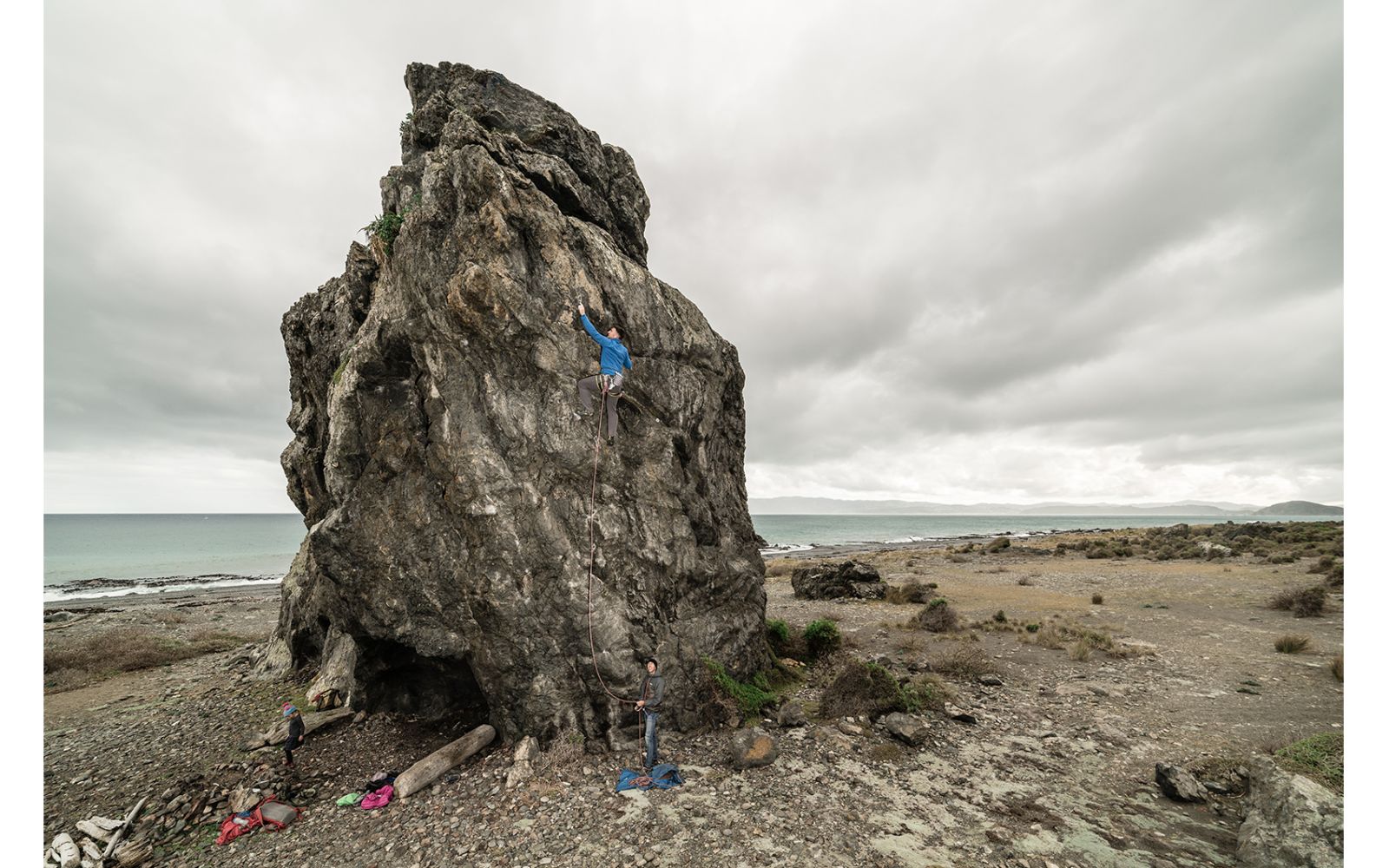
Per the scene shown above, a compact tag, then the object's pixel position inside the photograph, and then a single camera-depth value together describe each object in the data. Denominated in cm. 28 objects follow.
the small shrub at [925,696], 1273
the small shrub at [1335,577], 2517
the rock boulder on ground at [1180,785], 912
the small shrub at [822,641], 1739
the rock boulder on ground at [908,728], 1129
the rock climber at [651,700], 1034
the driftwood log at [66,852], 833
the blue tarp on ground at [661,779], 970
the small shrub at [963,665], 1581
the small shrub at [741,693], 1274
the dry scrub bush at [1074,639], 1742
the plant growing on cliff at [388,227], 1390
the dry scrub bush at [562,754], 1050
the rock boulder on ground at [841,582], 3047
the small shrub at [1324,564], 2948
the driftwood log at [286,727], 1216
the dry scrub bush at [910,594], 2834
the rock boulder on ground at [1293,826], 671
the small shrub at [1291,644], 1634
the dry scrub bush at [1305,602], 2073
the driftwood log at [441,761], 992
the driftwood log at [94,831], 893
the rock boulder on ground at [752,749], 1043
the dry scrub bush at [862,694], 1259
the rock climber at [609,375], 1191
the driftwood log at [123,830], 861
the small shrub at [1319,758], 804
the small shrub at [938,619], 2141
